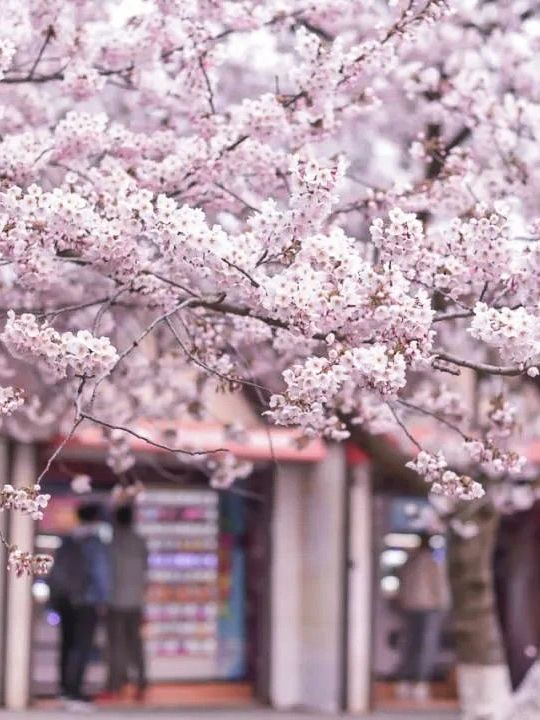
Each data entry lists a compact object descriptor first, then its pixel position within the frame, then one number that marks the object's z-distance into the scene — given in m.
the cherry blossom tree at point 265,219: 6.20
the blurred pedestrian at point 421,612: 17.64
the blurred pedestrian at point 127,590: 15.90
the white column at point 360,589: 16.97
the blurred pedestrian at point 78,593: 15.58
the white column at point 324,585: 16.92
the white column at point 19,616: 15.77
